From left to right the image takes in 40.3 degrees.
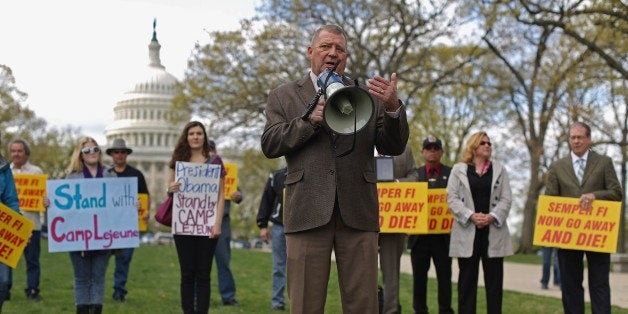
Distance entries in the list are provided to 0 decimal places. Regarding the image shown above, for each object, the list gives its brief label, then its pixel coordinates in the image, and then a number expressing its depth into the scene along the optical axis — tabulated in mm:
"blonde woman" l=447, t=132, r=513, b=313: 8812
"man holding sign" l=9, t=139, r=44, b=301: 11523
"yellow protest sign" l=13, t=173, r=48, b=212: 11875
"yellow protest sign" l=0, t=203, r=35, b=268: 7441
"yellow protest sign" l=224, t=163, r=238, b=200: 14031
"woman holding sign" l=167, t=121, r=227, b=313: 8422
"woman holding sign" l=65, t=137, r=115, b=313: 8352
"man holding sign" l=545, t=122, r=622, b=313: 8438
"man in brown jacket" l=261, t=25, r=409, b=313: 4766
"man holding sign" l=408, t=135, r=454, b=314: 9836
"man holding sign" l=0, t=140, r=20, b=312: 7404
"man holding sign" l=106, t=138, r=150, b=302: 11688
